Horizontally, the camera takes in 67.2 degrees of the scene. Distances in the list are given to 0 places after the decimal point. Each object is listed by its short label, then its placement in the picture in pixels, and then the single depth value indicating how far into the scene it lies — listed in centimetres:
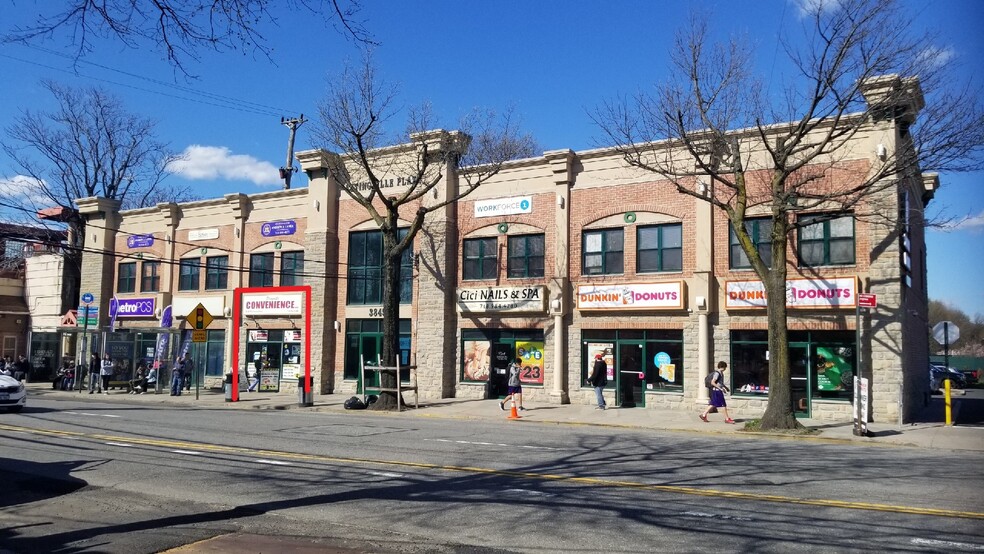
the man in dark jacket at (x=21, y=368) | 3647
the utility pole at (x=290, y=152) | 4481
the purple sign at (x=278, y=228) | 3112
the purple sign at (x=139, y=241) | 3588
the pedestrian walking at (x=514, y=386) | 2177
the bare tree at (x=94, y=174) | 4422
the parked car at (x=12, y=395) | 2092
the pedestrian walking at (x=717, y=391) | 1908
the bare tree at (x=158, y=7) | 616
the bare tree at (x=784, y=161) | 1722
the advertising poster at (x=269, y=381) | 2992
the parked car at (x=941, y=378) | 4173
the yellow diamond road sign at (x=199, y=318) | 2606
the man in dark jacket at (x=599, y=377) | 2242
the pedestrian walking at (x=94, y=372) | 3120
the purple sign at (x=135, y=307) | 3538
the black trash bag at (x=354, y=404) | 2364
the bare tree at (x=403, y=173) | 2380
